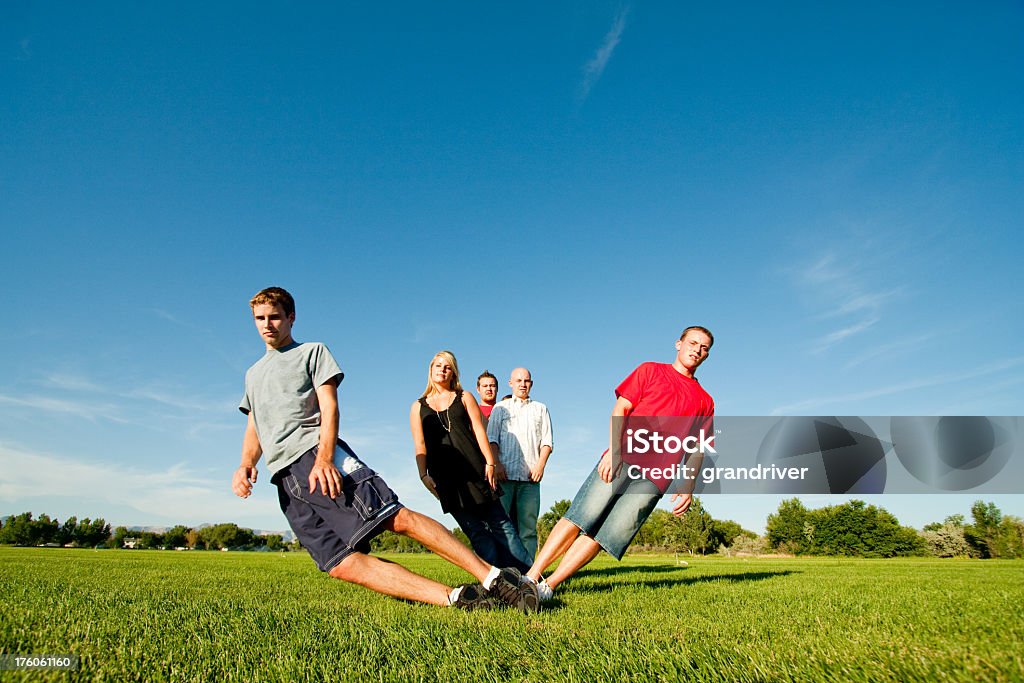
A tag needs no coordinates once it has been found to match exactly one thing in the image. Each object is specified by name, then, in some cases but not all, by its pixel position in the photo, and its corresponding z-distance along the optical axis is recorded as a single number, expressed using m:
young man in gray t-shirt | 3.81
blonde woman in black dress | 5.32
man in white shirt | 6.32
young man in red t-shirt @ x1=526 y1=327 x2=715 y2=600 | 4.78
